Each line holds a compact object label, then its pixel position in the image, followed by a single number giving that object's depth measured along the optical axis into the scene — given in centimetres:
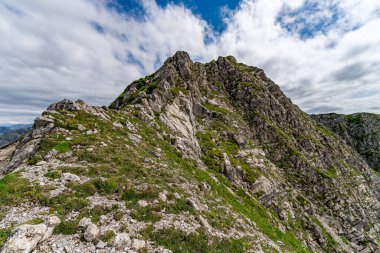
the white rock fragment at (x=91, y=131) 2740
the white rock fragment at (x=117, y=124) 3348
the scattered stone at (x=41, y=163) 1965
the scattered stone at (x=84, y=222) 1284
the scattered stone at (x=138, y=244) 1225
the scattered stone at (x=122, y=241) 1205
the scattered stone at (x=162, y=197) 1823
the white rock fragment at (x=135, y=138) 3167
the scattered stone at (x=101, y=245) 1163
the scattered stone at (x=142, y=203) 1672
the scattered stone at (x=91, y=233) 1198
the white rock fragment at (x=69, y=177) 1784
